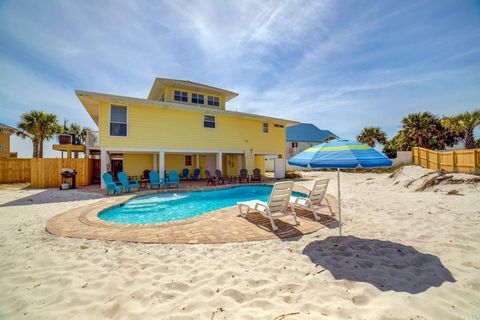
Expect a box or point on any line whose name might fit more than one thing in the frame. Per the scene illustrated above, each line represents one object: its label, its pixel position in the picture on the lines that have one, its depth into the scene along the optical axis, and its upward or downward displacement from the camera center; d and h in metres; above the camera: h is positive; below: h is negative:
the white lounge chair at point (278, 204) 5.25 -1.15
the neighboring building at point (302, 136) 41.58 +5.91
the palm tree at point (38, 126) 22.33 +4.70
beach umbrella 3.86 +0.12
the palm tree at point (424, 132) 25.42 +3.99
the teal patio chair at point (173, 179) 12.96 -1.00
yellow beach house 13.36 +2.71
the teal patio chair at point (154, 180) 12.56 -1.02
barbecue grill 12.38 -0.69
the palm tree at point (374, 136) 31.92 +4.30
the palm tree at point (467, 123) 20.16 +4.02
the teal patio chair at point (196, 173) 17.05 -0.84
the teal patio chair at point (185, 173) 17.33 -0.80
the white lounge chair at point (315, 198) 6.26 -1.17
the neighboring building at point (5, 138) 26.64 +3.84
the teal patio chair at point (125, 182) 11.13 -0.99
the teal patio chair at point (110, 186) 10.36 -1.13
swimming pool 7.52 -1.99
